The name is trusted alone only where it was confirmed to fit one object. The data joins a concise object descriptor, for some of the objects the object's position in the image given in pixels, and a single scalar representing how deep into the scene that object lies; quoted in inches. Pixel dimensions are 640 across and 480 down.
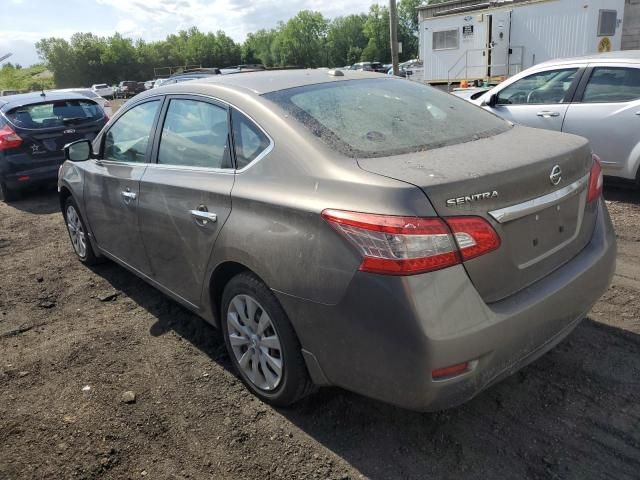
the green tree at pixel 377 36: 3708.2
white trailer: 625.3
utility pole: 711.6
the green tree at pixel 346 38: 4010.8
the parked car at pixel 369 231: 81.5
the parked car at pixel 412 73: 1123.9
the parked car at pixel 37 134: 316.8
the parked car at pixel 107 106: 488.9
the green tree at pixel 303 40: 3976.4
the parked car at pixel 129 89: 2089.1
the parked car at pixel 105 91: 2126.0
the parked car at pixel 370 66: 2045.0
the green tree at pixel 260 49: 4185.5
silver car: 224.5
